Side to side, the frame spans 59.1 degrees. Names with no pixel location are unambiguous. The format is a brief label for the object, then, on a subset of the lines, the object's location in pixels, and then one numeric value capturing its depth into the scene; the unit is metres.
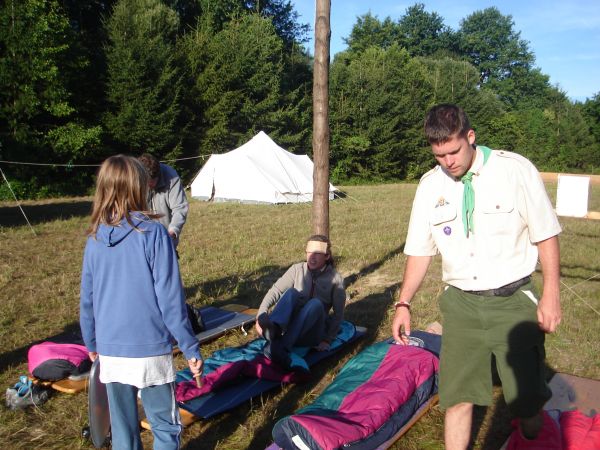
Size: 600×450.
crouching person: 4.09
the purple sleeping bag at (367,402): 2.79
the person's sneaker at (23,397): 3.64
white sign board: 7.91
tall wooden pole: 6.23
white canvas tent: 18.11
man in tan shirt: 2.42
